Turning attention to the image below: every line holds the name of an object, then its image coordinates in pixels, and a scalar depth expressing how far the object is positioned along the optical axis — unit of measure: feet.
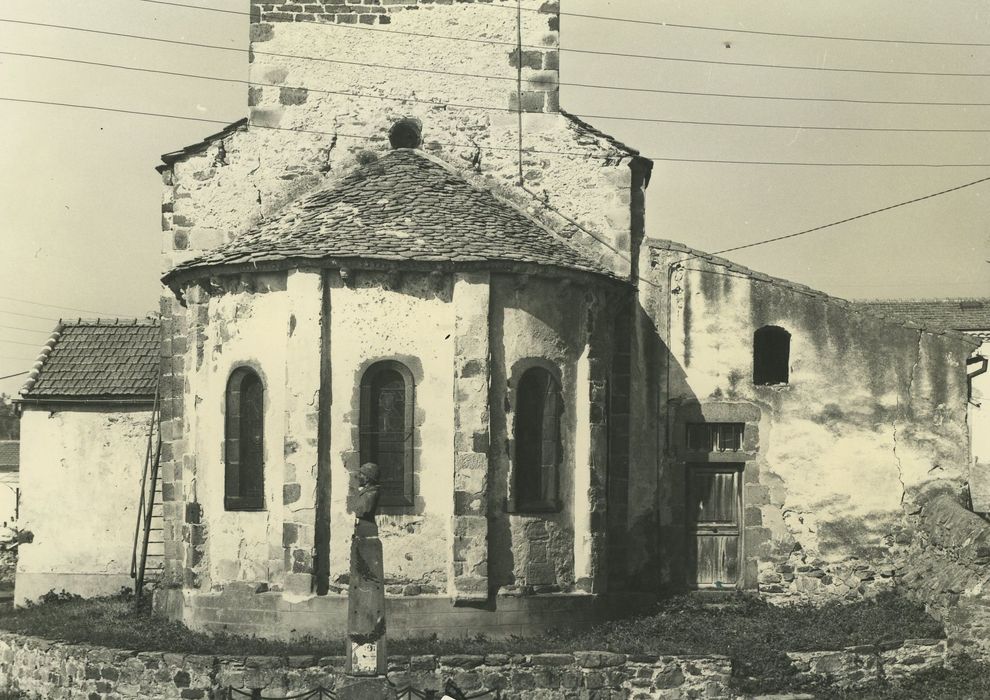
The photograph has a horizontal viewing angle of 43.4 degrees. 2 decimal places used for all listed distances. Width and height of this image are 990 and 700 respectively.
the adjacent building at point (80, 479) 71.87
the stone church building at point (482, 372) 54.85
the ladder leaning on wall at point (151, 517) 70.18
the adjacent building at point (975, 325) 129.08
